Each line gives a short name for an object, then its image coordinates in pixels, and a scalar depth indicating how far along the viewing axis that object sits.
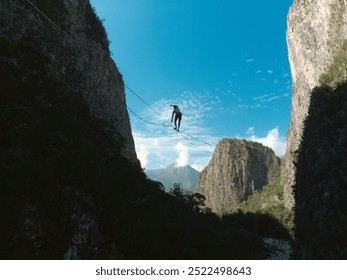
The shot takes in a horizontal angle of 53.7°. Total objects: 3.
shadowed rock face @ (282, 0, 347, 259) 25.77
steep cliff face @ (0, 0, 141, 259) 12.05
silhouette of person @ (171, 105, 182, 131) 23.58
